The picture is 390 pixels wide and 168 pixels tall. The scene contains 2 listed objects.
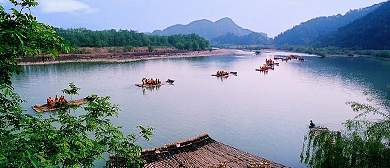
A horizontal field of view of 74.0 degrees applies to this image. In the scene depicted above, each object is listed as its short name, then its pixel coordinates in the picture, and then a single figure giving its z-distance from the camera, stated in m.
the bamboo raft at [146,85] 33.97
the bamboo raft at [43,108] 21.17
